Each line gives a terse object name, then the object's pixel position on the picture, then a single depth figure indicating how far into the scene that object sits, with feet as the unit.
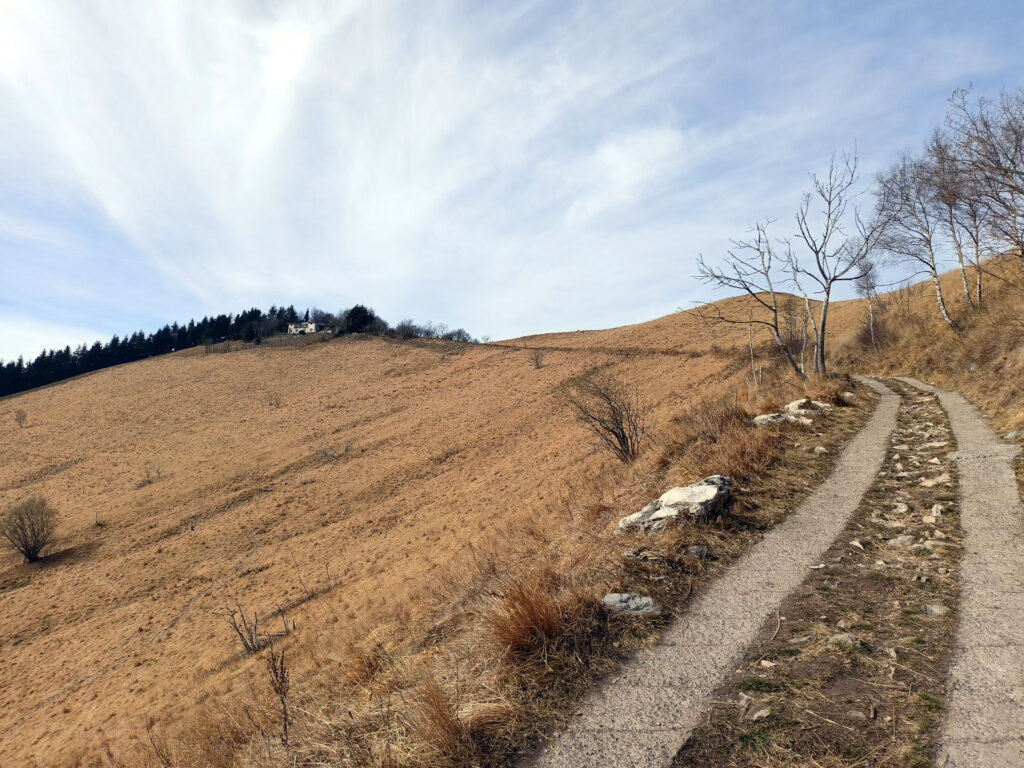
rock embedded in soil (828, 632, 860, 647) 10.64
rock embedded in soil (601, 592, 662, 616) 12.56
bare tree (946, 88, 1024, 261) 35.12
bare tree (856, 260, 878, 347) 81.76
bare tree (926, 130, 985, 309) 42.96
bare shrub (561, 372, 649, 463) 49.44
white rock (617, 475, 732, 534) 17.53
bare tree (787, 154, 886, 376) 49.60
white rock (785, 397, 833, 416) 33.65
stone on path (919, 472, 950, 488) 20.22
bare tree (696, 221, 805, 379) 49.93
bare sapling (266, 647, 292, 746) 11.01
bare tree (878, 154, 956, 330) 66.01
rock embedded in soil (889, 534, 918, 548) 15.15
